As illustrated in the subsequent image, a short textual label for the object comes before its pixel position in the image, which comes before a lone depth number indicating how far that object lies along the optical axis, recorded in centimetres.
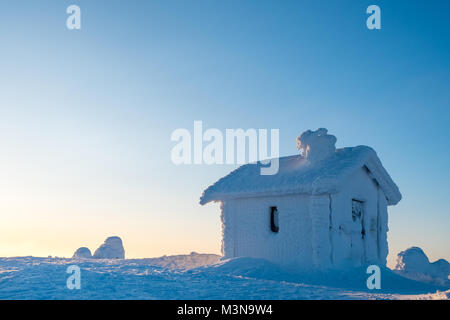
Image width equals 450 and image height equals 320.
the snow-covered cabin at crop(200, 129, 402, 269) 1661
